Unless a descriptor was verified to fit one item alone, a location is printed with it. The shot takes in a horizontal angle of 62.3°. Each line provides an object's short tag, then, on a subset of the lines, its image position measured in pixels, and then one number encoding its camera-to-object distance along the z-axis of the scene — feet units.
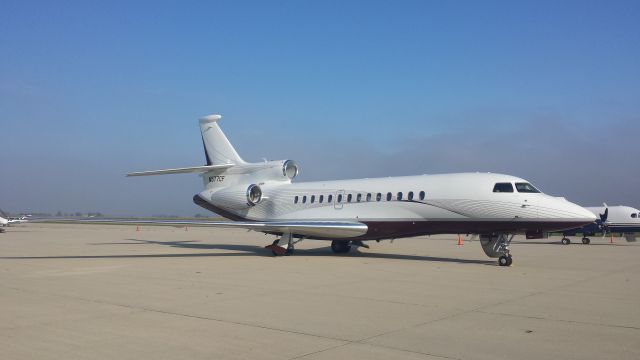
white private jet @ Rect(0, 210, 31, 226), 137.80
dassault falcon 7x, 52.95
